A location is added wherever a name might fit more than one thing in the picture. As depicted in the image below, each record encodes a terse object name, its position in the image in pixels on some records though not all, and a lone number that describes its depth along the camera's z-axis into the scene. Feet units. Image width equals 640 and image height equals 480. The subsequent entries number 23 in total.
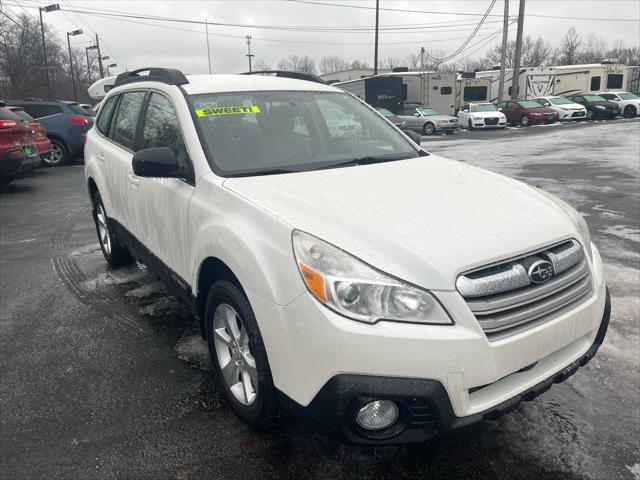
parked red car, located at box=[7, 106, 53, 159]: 34.05
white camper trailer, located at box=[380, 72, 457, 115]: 102.99
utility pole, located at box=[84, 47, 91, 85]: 220.72
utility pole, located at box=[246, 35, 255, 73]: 236.22
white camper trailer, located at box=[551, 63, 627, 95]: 116.67
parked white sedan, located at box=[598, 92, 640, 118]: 100.17
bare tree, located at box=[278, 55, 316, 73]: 271.08
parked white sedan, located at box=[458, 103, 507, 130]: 87.97
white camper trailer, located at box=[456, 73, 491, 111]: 113.40
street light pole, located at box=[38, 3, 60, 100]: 99.60
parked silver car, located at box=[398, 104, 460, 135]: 83.30
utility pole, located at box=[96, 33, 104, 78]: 206.39
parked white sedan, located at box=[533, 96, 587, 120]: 94.22
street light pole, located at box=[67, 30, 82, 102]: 133.18
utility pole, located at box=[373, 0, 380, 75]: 113.58
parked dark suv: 43.60
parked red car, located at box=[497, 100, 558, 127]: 91.15
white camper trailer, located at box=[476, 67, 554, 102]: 115.96
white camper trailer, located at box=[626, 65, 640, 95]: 151.64
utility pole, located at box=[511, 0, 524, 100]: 102.56
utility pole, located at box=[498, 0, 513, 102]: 106.32
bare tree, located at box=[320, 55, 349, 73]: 334.60
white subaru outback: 6.48
